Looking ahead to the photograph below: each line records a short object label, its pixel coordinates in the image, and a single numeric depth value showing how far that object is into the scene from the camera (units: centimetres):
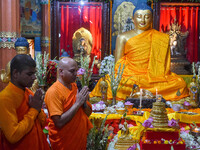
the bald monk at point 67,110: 214
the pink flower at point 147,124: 280
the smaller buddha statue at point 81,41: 925
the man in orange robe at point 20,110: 168
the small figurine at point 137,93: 564
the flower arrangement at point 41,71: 487
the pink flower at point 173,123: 285
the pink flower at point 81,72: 481
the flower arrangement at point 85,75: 500
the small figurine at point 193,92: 524
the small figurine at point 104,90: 511
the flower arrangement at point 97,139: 264
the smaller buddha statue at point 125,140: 315
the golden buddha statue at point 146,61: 598
